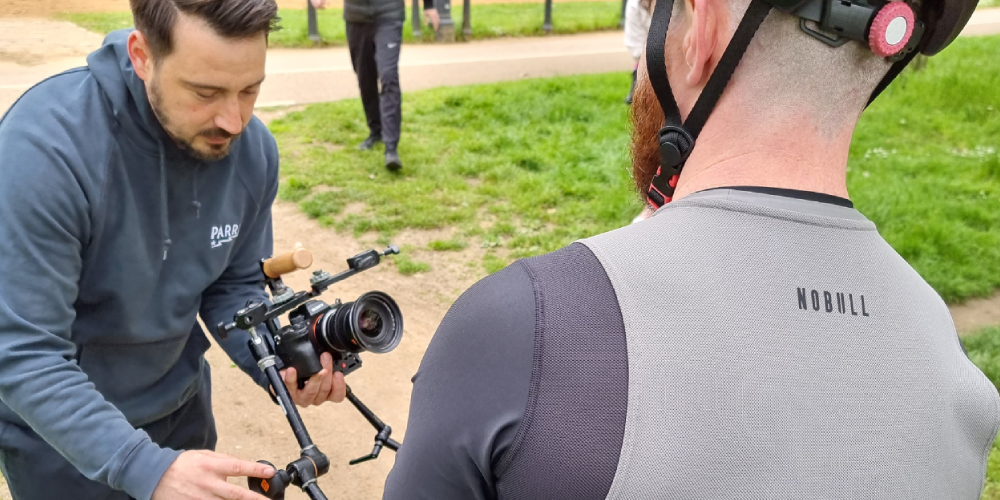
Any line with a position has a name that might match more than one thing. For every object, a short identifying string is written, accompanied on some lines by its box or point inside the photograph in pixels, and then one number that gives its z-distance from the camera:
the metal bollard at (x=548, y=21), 14.93
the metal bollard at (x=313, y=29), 12.04
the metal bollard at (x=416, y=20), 13.15
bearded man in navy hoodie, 1.87
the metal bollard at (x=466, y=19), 13.73
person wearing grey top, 0.96
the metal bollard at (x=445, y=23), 13.27
